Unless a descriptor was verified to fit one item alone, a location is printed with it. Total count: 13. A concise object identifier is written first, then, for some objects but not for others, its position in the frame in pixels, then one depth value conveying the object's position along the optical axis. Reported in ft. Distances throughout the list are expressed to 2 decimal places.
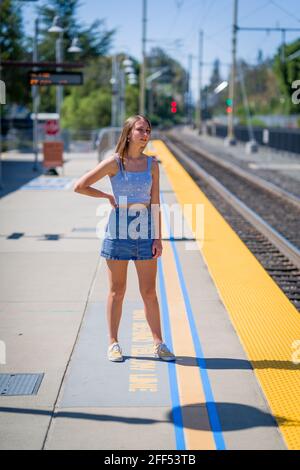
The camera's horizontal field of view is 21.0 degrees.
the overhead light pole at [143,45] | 206.44
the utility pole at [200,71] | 307.99
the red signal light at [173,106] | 184.32
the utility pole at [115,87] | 151.43
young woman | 19.52
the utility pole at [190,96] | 392.68
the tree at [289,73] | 240.83
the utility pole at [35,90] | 94.41
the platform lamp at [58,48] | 87.65
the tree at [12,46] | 150.41
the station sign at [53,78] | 77.51
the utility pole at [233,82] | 171.32
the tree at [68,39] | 237.25
